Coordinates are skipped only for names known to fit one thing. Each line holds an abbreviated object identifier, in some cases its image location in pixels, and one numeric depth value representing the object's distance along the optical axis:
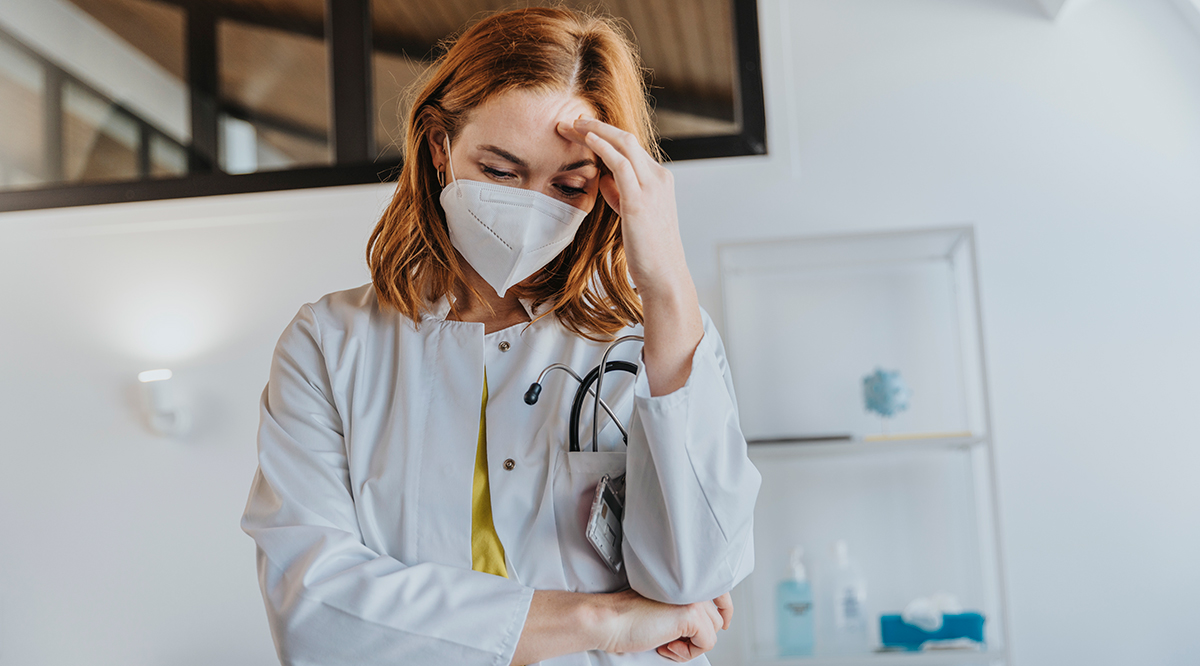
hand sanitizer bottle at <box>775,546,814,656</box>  2.13
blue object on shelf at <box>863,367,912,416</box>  2.19
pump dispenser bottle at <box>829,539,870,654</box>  2.14
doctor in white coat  1.02
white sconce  2.50
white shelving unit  2.29
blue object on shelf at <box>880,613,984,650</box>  2.05
